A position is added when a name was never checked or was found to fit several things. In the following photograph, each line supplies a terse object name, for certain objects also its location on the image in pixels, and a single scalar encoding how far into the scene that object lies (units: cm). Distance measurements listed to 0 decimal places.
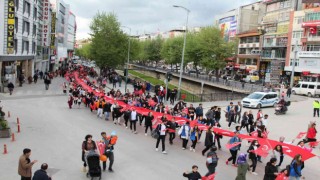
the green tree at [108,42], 5897
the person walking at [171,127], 1698
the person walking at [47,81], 4008
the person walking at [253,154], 1342
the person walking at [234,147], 1420
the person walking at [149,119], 1861
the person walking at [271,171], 1074
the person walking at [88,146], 1163
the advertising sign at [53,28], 6350
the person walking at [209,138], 1507
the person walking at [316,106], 2903
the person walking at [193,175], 1010
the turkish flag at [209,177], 1052
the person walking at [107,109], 2303
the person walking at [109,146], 1272
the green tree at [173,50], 8262
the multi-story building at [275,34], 6856
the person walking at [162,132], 1553
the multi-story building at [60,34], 7851
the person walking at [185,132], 1630
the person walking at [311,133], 1727
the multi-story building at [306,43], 5816
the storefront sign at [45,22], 5772
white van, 4669
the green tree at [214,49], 6209
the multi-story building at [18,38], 3559
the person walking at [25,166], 1002
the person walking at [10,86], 3384
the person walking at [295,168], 1133
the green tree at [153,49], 10794
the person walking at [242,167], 1082
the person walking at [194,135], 1612
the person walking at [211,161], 1180
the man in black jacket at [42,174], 905
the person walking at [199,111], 2247
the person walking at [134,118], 1970
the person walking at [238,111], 2392
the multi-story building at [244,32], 7919
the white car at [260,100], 3294
